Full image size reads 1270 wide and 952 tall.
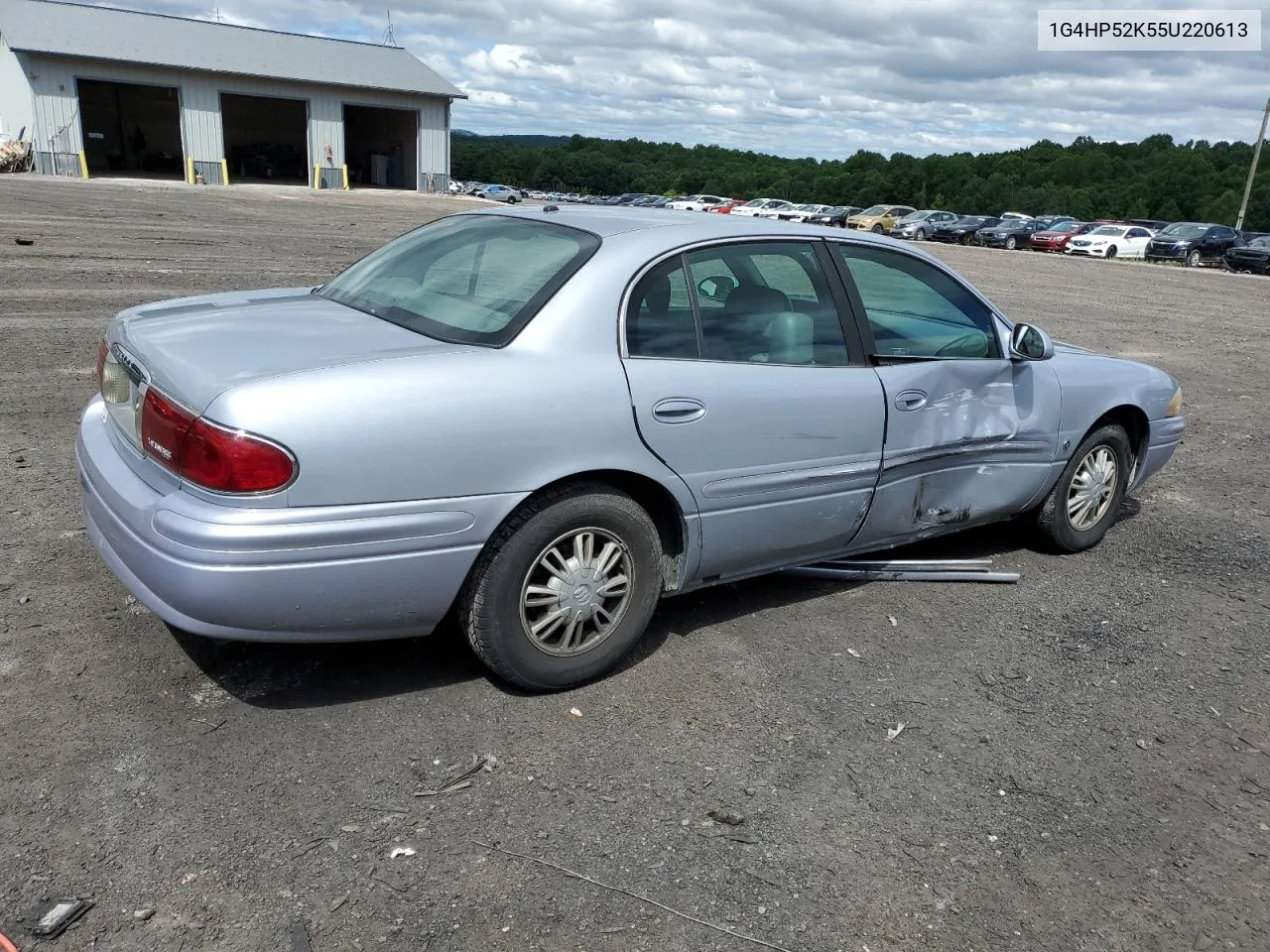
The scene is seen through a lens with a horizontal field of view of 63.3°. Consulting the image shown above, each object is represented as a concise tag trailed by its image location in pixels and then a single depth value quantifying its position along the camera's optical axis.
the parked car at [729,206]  49.78
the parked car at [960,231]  45.50
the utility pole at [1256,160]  51.12
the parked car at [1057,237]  40.81
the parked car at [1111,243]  39.81
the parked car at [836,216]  49.02
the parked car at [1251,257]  34.09
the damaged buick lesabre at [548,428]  2.96
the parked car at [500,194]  54.03
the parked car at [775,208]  49.59
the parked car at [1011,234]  43.31
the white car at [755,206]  50.04
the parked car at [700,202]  58.07
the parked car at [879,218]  47.00
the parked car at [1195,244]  37.47
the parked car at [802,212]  47.89
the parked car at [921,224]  45.66
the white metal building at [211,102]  36.94
